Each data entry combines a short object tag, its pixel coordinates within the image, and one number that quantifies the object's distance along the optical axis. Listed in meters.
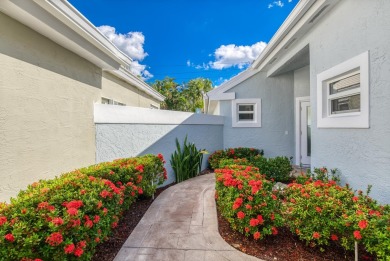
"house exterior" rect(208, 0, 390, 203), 3.38
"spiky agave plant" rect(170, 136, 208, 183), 6.80
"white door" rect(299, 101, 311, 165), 8.80
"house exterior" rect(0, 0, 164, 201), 3.09
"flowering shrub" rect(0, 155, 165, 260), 1.86
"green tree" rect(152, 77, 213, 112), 26.55
